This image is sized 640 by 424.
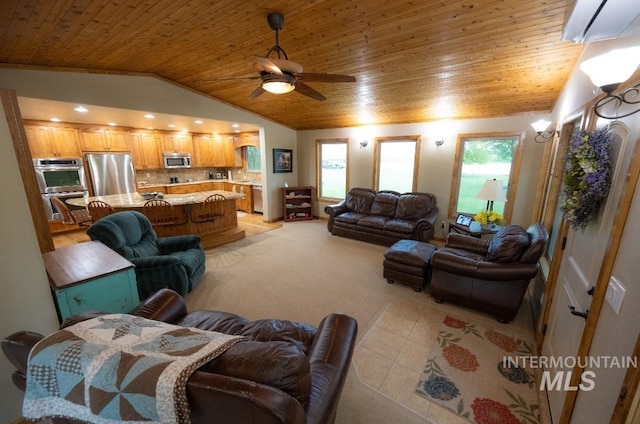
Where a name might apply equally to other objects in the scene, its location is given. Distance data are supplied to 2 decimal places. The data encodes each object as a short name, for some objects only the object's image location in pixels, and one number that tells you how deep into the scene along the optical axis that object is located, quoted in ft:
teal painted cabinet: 6.01
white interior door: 4.36
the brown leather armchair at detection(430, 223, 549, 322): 8.11
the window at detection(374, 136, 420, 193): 17.95
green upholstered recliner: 9.01
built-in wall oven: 16.25
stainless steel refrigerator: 18.29
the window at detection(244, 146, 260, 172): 25.46
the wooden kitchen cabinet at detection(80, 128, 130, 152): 18.10
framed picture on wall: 21.61
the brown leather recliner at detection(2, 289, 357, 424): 2.41
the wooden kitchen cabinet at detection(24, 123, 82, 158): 16.07
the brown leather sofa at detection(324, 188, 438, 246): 15.41
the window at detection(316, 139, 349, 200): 21.52
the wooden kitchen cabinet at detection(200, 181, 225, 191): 25.19
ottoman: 10.52
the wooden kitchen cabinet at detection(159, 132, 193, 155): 22.22
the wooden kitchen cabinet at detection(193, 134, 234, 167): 24.27
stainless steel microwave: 22.35
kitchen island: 14.17
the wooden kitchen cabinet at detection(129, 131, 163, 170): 20.51
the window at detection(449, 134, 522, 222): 14.51
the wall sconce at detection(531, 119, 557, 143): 11.57
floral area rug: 5.73
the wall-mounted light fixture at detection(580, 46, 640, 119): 3.67
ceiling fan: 7.04
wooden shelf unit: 22.43
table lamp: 11.87
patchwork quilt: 2.52
